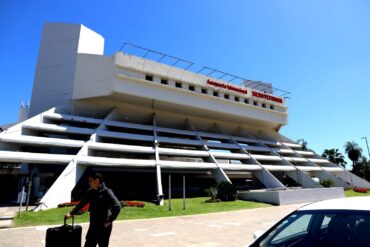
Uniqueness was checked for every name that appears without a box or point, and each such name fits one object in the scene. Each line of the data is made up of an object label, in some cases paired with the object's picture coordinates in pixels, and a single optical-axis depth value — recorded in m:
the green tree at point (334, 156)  73.06
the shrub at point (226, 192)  22.50
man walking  4.89
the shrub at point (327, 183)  31.98
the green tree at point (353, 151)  68.94
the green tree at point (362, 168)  59.42
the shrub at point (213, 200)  21.67
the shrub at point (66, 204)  16.66
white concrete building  22.03
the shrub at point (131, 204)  16.95
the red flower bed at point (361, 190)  33.66
